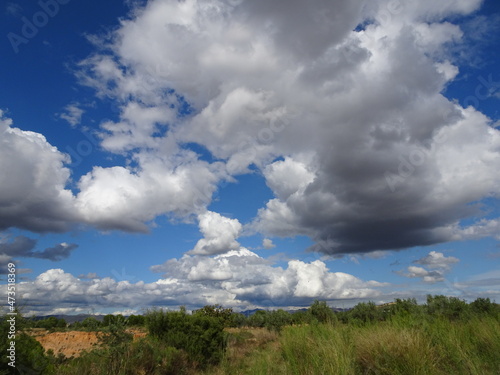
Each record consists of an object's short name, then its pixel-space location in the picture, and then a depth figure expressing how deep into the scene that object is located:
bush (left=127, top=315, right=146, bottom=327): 45.76
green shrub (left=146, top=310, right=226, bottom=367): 15.17
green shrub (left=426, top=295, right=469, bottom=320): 26.35
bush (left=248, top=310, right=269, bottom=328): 46.34
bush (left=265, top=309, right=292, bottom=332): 35.35
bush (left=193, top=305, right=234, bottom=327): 39.69
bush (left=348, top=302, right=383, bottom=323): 32.11
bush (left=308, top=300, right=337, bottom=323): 26.99
